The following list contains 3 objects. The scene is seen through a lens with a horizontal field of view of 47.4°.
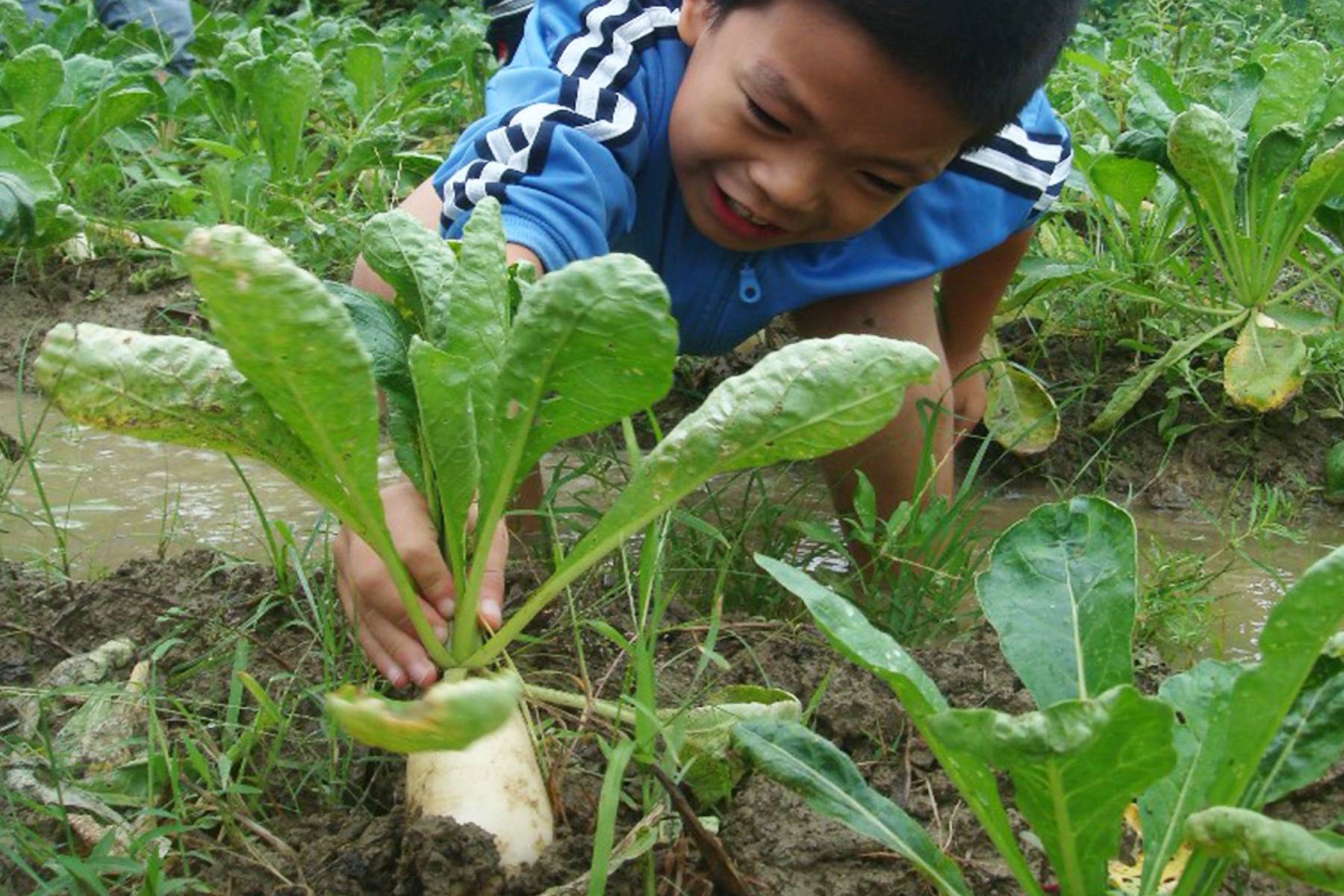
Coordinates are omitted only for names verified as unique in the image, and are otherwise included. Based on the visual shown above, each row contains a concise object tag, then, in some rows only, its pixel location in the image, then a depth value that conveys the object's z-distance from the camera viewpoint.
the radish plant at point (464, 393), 1.18
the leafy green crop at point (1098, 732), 0.99
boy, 1.95
